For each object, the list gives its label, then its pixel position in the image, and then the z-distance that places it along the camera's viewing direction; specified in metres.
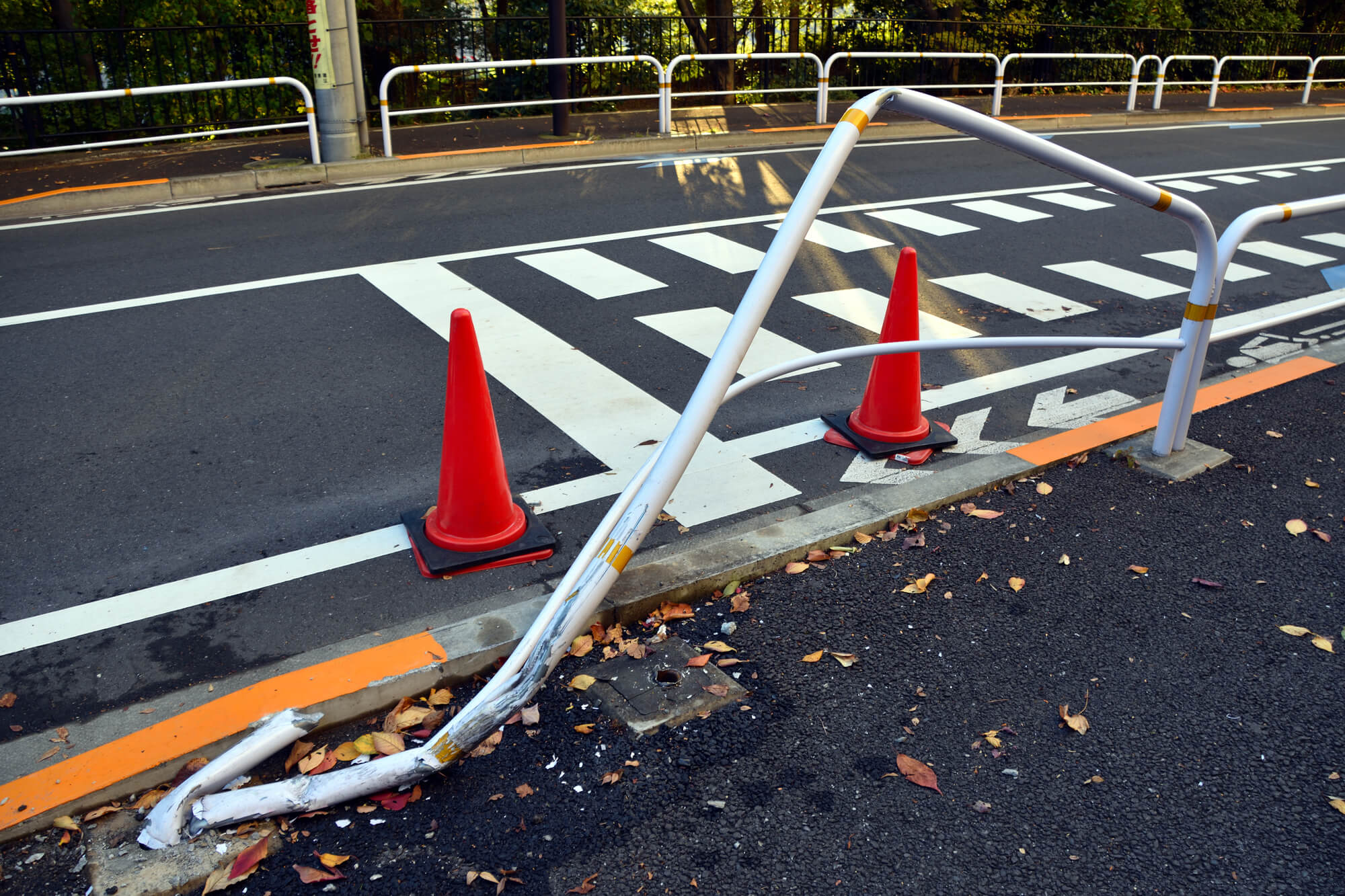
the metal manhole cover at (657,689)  3.05
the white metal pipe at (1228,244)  4.32
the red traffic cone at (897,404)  4.67
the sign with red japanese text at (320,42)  10.92
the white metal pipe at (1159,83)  17.88
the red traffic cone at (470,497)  3.73
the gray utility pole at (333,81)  10.97
